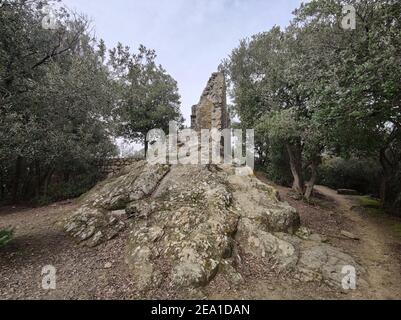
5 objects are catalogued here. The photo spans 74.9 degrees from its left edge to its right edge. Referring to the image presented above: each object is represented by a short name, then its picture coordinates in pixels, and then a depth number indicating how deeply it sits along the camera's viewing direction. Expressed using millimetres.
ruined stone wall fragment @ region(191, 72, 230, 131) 12641
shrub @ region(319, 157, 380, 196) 23125
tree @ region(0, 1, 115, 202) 7891
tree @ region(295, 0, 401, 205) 7316
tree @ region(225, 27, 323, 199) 13133
